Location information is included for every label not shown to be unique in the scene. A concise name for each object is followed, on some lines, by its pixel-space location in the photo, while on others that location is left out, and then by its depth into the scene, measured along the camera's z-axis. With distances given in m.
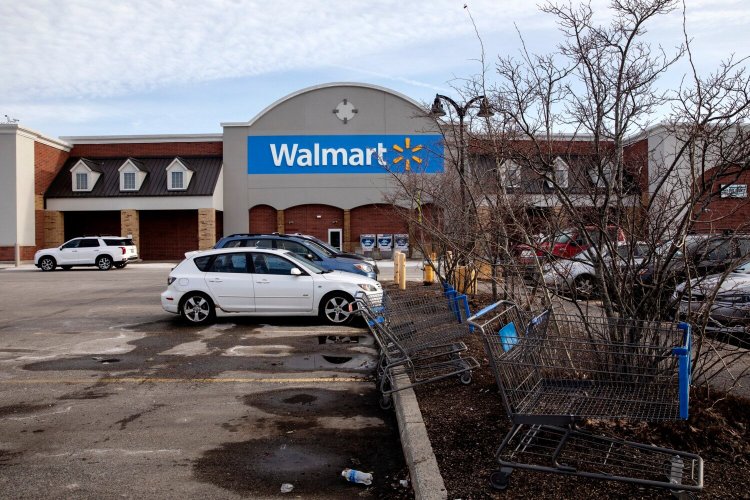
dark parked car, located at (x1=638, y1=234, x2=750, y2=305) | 4.93
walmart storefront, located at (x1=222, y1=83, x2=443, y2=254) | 39.88
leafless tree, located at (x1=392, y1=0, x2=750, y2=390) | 4.67
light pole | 7.48
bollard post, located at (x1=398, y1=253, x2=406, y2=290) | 17.33
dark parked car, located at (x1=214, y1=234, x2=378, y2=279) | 16.86
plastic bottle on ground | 4.67
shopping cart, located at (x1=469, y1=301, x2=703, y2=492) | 3.94
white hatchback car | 11.91
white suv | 30.73
